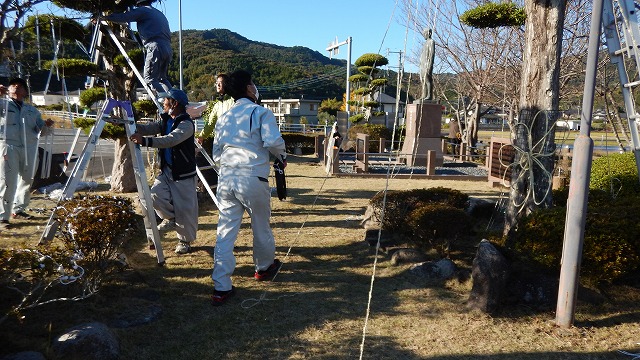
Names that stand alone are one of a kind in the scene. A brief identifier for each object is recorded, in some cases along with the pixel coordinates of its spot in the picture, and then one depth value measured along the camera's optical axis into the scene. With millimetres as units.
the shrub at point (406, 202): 5742
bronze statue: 15145
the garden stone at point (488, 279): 3789
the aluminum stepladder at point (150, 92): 5246
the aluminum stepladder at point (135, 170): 3945
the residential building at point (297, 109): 59562
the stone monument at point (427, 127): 16141
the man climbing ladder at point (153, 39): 5410
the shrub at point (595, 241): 3902
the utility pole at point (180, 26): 24547
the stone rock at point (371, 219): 6352
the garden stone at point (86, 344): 2760
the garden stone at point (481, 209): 6766
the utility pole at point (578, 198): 3242
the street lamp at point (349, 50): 27469
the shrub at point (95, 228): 3502
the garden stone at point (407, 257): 4969
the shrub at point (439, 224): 5055
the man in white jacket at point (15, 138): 5871
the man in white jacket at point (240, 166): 3965
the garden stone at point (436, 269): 4562
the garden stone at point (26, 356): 2554
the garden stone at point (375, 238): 5650
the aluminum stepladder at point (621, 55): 3502
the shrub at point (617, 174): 6852
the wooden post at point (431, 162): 13466
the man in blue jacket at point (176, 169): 4781
